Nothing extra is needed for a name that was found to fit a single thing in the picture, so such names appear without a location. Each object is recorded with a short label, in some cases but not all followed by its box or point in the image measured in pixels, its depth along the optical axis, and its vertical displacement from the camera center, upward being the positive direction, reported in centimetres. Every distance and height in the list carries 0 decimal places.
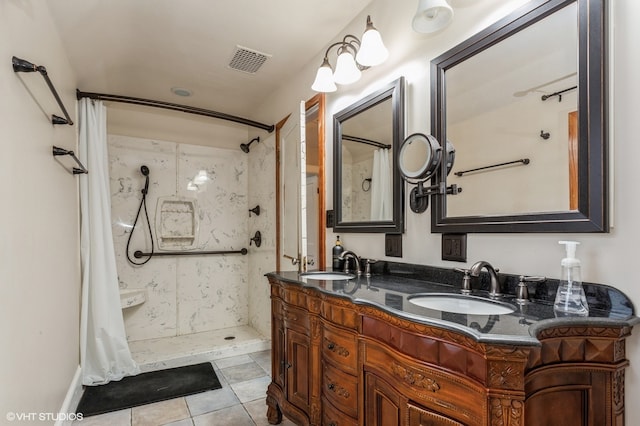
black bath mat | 218 -127
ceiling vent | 245 +123
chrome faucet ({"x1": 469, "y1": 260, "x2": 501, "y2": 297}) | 116 -22
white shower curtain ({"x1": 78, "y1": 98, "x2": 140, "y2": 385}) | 249 -44
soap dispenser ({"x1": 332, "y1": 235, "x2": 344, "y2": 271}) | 209 -27
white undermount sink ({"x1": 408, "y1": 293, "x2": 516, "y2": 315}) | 112 -33
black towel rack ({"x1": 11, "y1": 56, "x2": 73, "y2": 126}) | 119 +57
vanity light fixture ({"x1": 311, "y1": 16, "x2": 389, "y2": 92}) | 168 +85
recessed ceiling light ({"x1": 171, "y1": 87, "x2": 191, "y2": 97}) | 310 +121
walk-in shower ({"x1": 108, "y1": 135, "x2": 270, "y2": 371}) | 324 -38
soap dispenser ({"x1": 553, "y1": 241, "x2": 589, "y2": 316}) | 94 -22
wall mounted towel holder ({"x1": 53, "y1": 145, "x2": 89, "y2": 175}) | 181 +36
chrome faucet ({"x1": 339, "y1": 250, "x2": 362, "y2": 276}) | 189 -26
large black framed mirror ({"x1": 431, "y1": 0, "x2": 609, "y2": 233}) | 101 +34
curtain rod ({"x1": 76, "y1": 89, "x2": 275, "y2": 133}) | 259 +94
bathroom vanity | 78 -42
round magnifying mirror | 147 +27
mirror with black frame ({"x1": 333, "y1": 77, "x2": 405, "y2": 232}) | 175 +32
